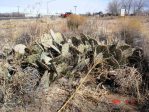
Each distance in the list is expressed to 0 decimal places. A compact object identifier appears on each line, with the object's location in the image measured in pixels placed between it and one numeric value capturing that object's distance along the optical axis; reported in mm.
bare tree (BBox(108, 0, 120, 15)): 29866
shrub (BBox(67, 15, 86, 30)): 8242
